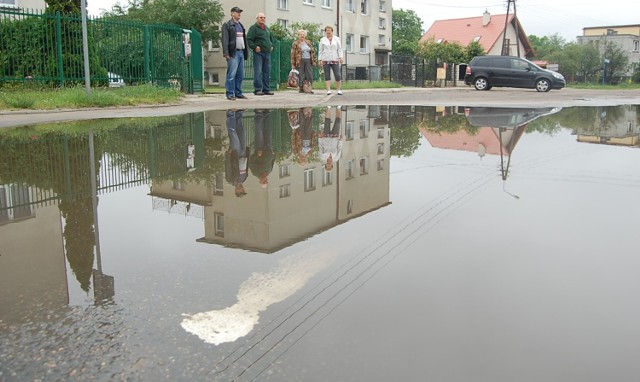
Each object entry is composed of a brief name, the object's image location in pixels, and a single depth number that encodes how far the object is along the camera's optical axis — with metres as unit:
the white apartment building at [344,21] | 44.97
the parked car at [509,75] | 30.09
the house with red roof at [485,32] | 68.31
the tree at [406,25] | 101.05
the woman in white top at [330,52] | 19.80
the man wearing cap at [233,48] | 15.21
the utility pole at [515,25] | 59.38
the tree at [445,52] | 54.41
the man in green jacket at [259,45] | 17.00
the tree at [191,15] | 41.84
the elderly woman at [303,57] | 20.45
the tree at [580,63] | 80.69
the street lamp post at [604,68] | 74.44
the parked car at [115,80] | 16.89
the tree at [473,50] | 55.16
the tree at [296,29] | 32.34
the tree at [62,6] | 16.62
